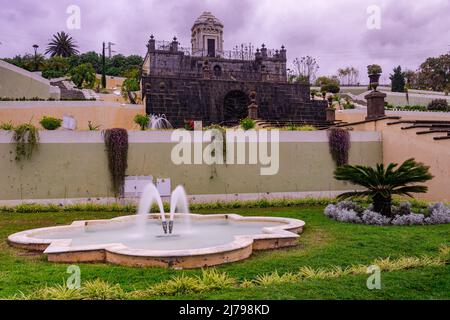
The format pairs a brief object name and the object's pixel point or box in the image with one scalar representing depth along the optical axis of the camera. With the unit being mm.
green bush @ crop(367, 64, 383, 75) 15203
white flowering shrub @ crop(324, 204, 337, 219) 9084
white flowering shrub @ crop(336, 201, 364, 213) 9102
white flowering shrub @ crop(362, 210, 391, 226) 8219
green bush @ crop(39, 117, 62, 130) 11906
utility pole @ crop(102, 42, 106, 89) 34319
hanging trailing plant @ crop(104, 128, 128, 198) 11891
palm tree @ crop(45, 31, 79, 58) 52344
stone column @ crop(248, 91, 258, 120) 19297
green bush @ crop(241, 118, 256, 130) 13438
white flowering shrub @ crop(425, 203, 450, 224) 8219
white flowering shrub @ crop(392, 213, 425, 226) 8156
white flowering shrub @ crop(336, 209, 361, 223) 8539
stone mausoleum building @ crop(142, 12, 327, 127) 20375
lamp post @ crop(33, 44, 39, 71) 39175
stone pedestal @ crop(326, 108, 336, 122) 20844
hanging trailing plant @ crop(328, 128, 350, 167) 13398
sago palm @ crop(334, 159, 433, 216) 8578
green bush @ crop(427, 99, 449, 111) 24256
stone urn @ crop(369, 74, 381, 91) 14976
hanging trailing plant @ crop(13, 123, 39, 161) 11289
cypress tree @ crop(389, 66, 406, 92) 35844
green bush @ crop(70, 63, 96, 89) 31500
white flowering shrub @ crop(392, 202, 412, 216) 8773
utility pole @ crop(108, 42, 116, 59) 46356
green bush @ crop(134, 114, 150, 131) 14797
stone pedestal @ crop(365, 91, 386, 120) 14406
